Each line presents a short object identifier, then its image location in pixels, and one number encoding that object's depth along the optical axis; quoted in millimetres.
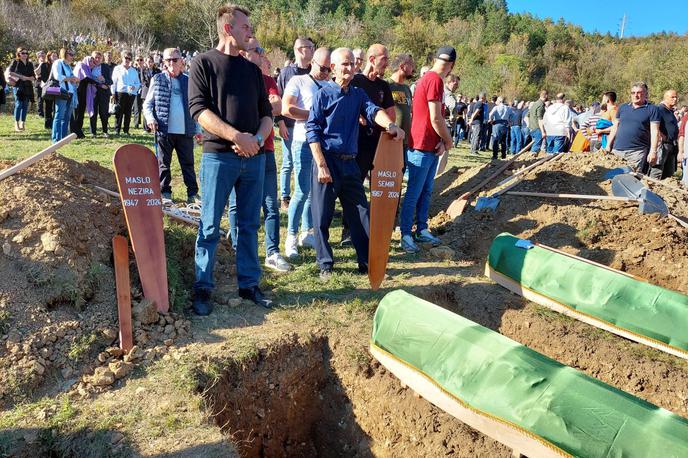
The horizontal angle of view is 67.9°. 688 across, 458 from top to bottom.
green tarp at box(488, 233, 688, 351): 3967
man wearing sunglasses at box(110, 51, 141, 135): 11727
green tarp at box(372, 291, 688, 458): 2527
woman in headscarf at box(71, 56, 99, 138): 10391
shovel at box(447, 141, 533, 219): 7113
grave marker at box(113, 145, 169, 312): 3912
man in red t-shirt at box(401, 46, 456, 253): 5402
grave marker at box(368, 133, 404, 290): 4715
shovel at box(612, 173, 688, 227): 6331
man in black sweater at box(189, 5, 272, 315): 3578
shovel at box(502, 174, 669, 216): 6180
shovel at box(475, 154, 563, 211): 6980
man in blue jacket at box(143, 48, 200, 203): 6234
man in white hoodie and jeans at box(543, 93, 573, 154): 11125
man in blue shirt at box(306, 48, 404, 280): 4398
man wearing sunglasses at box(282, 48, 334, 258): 5000
